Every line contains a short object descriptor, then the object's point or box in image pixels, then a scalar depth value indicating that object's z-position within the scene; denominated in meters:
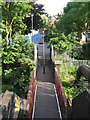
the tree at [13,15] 9.59
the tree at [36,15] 20.81
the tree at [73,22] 12.15
